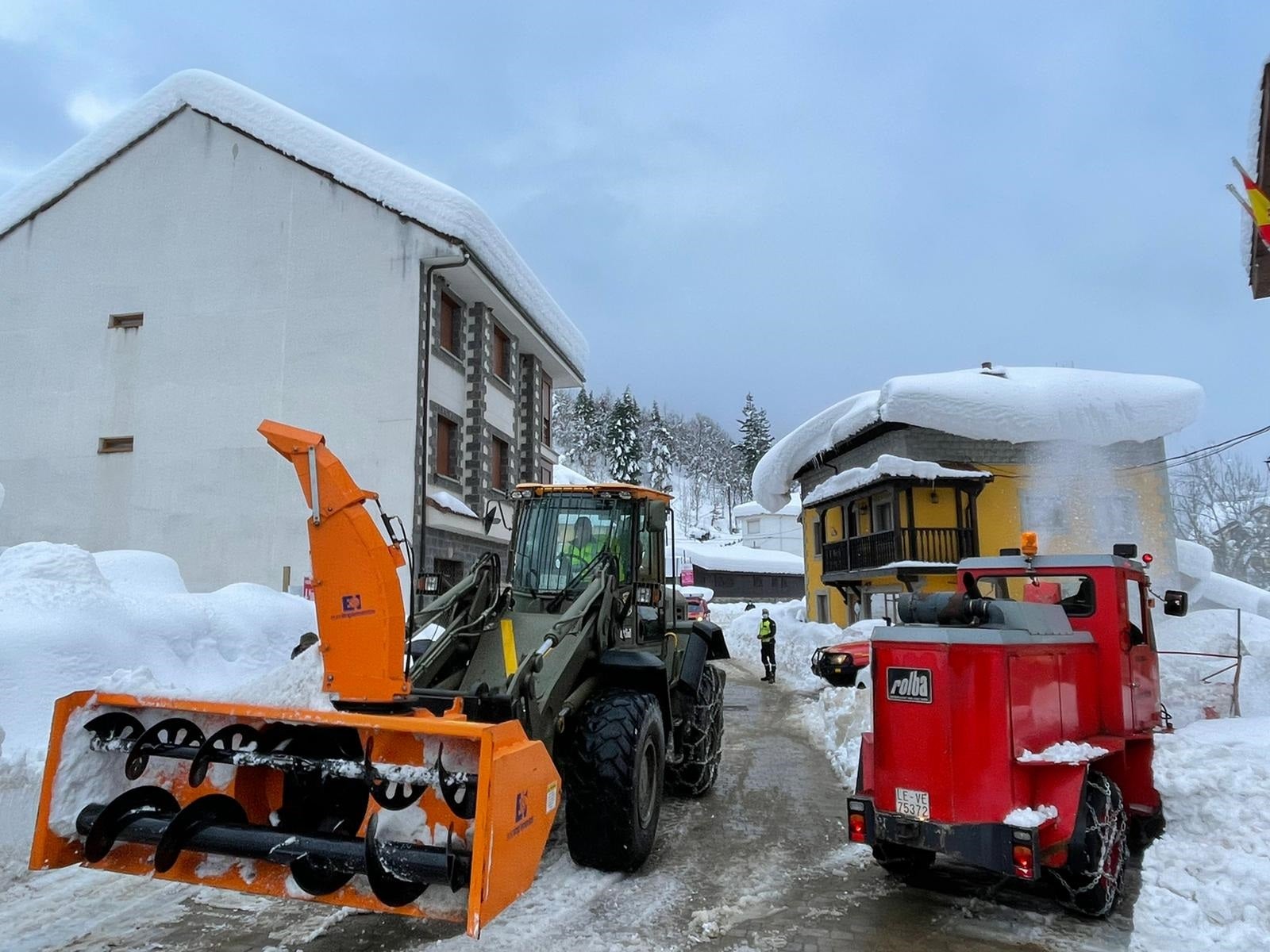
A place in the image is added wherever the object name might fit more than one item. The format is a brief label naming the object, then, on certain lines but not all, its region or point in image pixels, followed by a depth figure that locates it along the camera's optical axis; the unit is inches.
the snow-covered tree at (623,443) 2556.6
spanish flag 267.4
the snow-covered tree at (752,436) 3208.7
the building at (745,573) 2226.9
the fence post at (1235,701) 408.8
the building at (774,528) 2696.9
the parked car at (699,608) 1343.5
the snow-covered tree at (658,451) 3057.6
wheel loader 145.6
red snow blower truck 183.2
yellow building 880.3
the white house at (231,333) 674.8
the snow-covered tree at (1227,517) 1494.8
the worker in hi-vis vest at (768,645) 844.0
